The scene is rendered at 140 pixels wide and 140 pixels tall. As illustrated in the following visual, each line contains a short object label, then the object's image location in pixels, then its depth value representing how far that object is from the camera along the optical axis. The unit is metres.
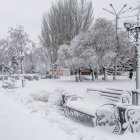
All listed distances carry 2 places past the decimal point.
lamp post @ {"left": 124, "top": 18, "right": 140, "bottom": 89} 4.11
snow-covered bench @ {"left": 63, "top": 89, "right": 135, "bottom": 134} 3.30
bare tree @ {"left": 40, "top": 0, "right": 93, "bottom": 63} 20.03
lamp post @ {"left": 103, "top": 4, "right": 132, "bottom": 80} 14.54
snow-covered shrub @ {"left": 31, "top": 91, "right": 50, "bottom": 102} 5.99
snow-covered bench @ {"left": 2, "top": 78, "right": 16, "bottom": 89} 10.27
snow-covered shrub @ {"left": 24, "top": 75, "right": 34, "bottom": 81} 17.63
